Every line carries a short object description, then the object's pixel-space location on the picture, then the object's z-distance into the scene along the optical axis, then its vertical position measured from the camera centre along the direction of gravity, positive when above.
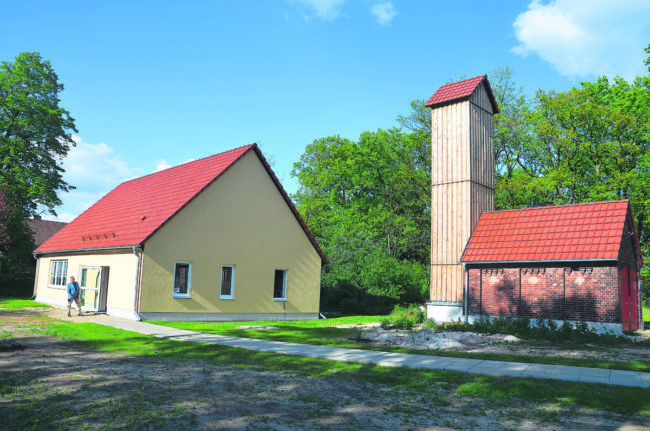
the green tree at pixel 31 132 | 33.59 +9.40
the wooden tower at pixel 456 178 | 22.44 +4.86
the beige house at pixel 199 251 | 19.81 +0.88
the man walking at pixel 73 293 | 20.02 -1.07
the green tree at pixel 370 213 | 30.89 +5.61
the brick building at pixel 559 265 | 17.70 +0.73
